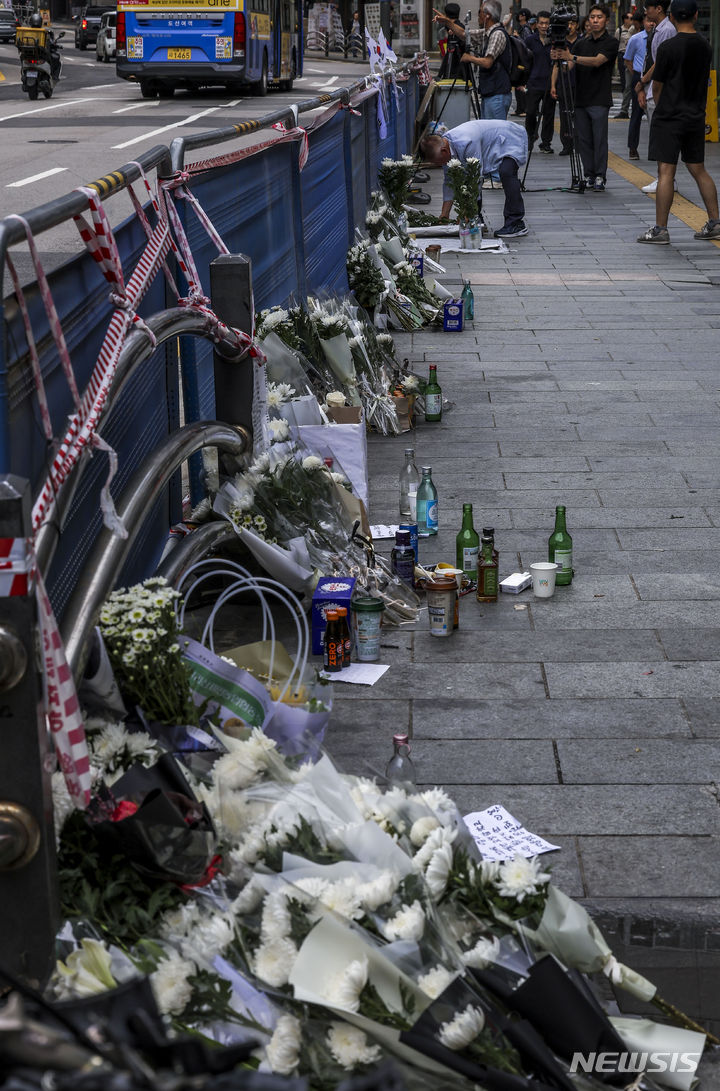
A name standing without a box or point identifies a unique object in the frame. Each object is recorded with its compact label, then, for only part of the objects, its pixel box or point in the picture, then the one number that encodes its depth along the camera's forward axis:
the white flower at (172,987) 2.49
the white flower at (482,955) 2.69
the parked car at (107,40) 49.81
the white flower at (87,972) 2.49
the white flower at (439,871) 2.75
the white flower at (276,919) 2.56
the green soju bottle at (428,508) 6.43
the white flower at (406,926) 2.57
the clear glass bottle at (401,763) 3.66
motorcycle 29.52
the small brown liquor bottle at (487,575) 5.61
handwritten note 3.60
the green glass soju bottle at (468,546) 5.91
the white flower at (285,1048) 2.46
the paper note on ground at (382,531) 6.39
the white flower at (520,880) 2.82
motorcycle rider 32.00
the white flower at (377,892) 2.60
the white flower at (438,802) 2.98
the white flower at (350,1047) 2.45
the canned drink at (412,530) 5.77
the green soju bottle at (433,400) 8.48
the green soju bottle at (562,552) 5.79
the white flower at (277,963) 2.54
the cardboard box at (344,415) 6.89
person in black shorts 13.17
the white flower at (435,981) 2.54
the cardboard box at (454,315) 11.03
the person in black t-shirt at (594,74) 17.42
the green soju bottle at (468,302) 11.36
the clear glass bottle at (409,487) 6.73
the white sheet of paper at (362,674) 4.90
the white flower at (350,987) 2.46
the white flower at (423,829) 2.87
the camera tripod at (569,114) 18.92
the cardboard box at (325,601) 5.05
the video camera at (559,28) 18.09
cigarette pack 5.76
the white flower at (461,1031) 2.46
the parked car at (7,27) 52.62
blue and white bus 25.25
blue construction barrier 3.12
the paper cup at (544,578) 5.64
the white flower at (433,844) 2.79
